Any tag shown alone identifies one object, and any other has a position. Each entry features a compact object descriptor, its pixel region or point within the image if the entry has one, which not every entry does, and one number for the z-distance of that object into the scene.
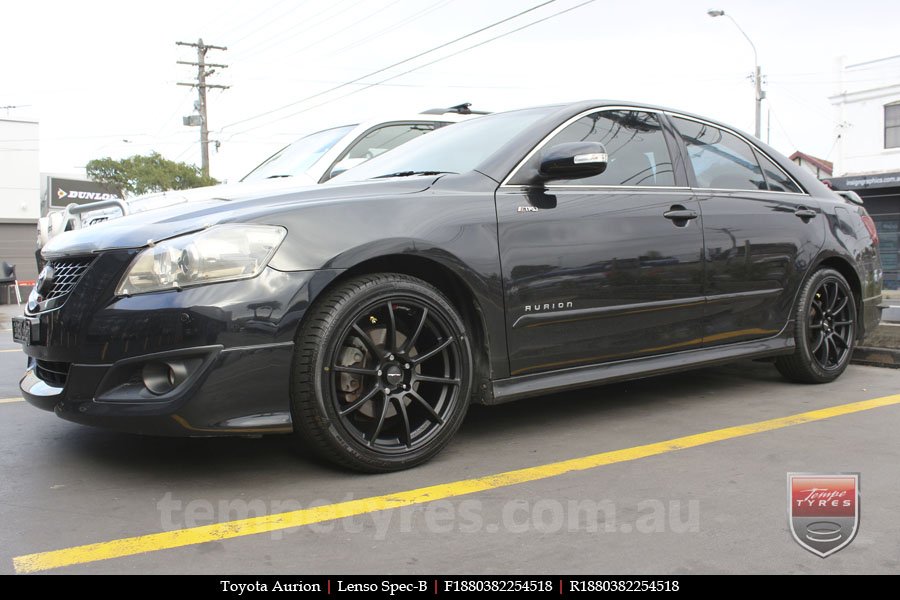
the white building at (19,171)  36.34
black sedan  2.84
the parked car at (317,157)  6.88
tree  44.50
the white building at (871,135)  24.52
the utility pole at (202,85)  32.58
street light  25.08
